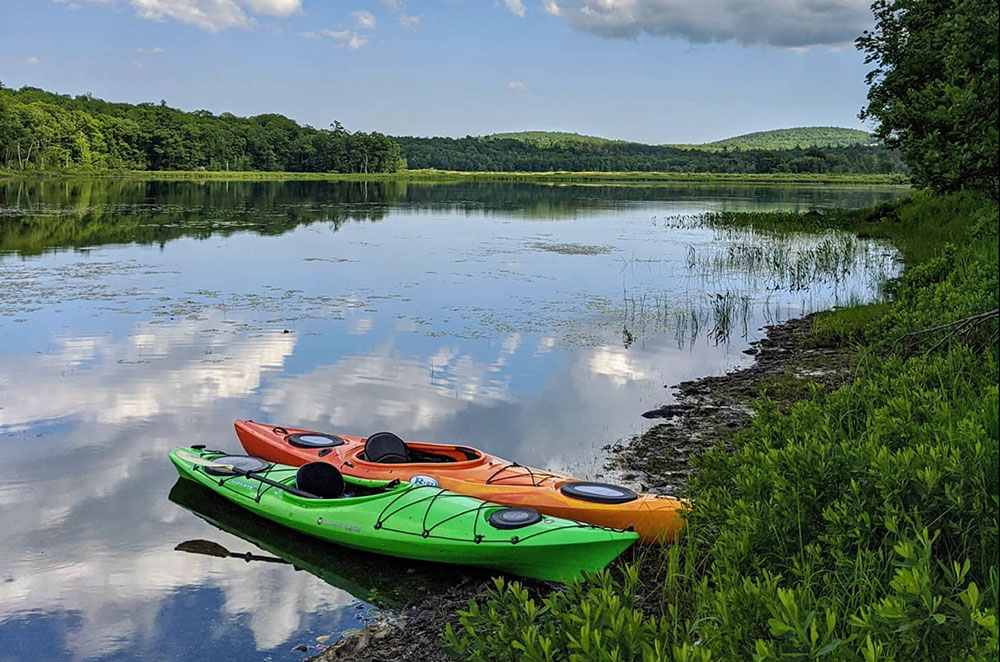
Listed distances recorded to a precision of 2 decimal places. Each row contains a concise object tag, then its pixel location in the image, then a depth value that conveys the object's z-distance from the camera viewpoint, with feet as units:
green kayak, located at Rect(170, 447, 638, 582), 17.57
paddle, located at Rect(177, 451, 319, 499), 21.65
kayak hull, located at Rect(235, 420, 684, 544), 18.85
